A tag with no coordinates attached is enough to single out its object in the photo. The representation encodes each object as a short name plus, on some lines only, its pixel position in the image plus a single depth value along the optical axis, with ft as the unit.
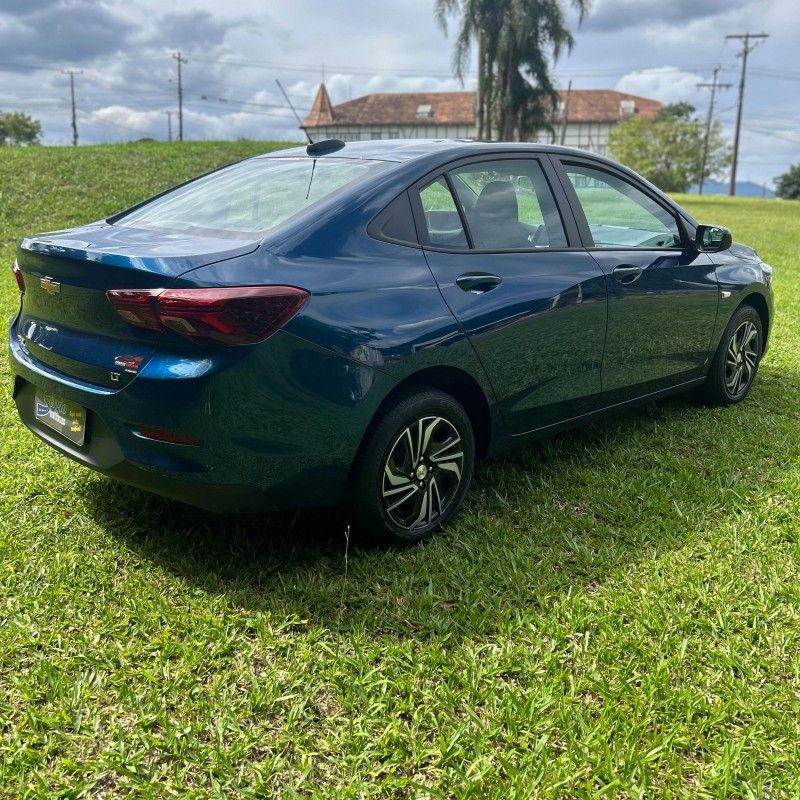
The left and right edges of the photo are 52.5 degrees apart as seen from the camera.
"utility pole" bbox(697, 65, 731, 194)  246.04
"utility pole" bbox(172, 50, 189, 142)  233.19
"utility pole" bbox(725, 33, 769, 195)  201.46
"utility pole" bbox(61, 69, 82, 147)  261.44
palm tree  108.78
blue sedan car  8.84
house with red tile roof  265.54
